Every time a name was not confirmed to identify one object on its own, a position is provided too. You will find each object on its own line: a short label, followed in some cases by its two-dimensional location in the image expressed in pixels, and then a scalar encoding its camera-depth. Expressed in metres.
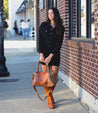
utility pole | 9.27
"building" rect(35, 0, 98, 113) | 5.15
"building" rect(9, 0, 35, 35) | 38.56
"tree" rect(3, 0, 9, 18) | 69.94
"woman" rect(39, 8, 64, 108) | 5.31
